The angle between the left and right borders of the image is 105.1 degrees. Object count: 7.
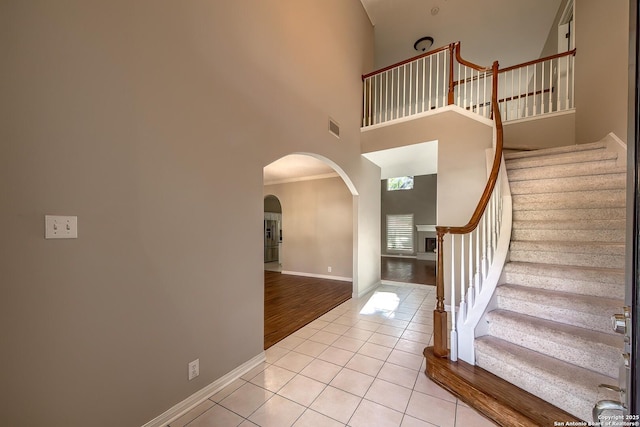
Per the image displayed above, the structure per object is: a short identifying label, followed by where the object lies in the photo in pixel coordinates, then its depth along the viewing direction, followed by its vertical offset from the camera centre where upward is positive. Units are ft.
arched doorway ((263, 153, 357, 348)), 15.07 -2.10
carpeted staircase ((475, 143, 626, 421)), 4.97 -2.02
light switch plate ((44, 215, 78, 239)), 3.83 -0.26
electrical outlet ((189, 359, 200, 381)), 5.85 -3.85
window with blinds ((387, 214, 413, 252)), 33.49 -3.31
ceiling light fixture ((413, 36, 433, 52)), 18.01 +12.52
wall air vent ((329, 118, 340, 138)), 11.77 +4.03
